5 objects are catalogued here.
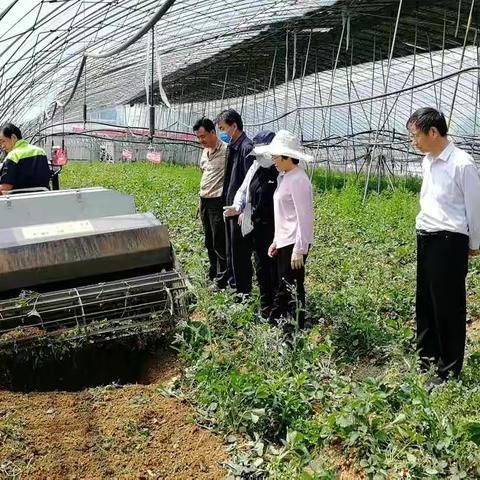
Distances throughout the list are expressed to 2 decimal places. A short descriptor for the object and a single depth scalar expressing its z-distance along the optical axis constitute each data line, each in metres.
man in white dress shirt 3.01
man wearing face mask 4.41
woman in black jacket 4.01
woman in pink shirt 3.62
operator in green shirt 5.11
